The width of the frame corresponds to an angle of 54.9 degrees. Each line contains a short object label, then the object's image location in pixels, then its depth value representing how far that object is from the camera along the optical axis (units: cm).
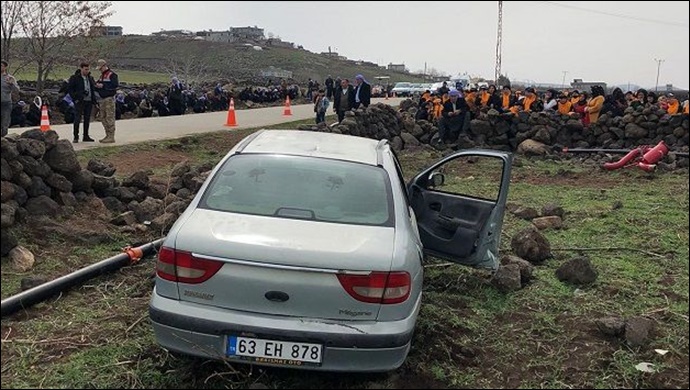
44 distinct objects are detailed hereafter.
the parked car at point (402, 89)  5145
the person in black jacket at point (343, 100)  1825
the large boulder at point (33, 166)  657
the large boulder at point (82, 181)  739
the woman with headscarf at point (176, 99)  2236
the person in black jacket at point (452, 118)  1834
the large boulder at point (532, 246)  673
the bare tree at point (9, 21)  1889
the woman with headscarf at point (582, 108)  1876
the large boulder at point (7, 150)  616
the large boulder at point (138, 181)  836
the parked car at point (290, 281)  356
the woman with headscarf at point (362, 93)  1816
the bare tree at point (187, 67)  4116
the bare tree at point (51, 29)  2061
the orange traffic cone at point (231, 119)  1944
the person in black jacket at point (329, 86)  2545
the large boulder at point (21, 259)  552
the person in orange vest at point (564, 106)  1927
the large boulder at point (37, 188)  666
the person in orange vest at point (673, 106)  1740
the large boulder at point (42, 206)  658
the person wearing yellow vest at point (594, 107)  1845
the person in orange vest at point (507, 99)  2006
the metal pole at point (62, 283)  465
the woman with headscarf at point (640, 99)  1861
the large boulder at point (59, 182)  697
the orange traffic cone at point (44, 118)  1350
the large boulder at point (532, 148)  1723
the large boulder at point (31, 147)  661
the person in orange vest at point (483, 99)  2005
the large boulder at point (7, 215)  552
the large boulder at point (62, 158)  705
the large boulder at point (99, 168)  830
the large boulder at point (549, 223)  830
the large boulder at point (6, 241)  555
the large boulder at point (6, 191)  596
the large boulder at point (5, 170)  611
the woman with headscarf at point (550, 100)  1964
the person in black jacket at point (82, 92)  1222
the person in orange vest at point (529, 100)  1953
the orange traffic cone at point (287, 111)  2598
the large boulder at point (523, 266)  603
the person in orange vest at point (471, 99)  1996
